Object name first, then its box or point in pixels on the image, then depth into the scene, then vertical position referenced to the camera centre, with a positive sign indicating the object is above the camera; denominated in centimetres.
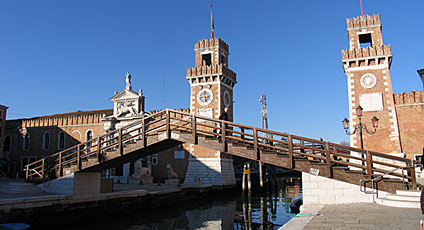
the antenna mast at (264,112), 6606 +1106
